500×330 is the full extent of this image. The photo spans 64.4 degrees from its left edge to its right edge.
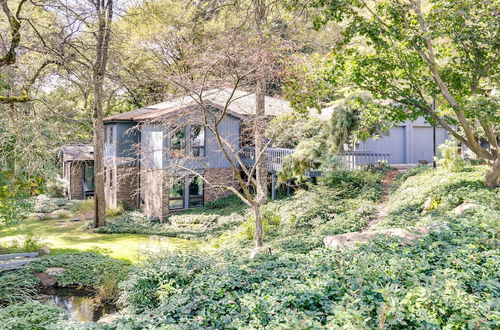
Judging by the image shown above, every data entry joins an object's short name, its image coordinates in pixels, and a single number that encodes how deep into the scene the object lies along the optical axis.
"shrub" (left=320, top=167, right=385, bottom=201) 13.73
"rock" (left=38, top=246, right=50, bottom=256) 12.50
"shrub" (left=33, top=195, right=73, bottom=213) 21.72
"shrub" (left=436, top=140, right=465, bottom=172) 13.24
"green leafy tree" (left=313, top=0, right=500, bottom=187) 9.66
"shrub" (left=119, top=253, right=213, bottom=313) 5.16
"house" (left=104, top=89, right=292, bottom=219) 18.59
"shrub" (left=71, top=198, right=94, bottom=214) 21.89
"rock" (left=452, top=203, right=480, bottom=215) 8.36
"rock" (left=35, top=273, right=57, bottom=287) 10.06
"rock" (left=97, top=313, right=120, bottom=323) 6.42
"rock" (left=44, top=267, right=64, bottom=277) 10.39
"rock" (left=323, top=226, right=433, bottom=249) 6.35
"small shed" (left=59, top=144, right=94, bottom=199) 26.09
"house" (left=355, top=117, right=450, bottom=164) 22.33
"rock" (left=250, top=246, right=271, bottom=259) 7.42
